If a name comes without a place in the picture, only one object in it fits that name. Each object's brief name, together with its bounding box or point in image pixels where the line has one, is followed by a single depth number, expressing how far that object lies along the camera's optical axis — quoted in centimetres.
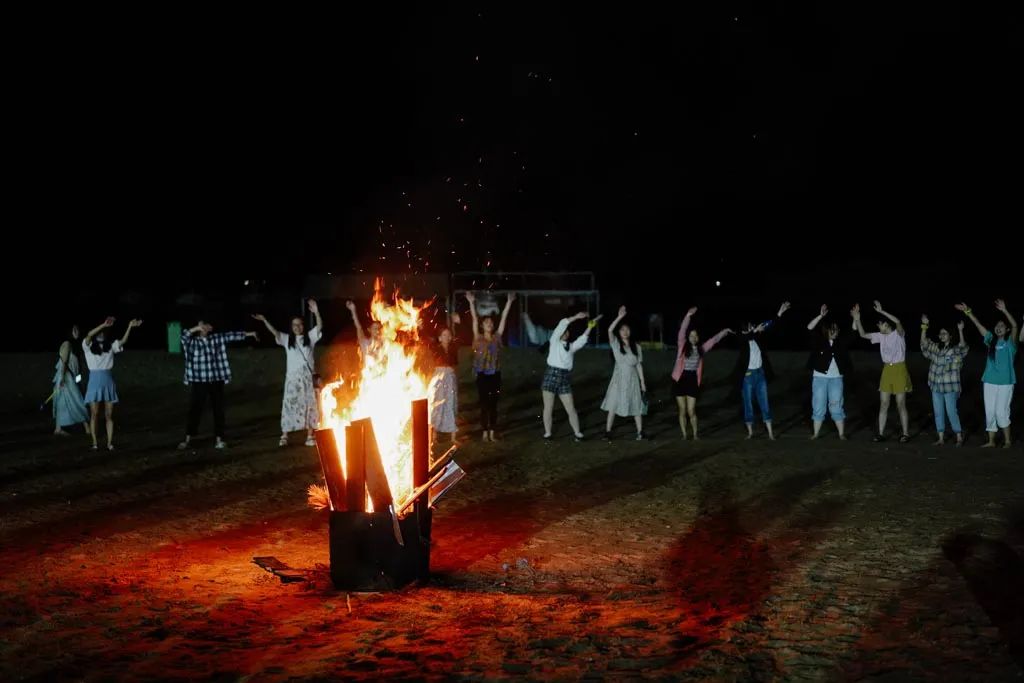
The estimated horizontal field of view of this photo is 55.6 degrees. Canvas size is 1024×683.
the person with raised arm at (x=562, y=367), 1379
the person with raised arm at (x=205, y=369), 1303
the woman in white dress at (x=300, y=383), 1311
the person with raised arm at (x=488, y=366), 1403
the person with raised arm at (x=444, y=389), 1380
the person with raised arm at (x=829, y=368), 1357
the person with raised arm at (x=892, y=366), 1363
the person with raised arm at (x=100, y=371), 1312
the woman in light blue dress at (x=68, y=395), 1463
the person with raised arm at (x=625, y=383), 1418
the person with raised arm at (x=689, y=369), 1388
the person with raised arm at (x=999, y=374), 1288
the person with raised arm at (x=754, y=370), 1385
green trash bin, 3027
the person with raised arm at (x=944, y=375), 1322
